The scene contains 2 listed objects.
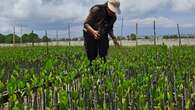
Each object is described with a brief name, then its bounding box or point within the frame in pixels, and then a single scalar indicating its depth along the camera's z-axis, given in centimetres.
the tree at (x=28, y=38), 2426
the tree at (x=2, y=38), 2777
